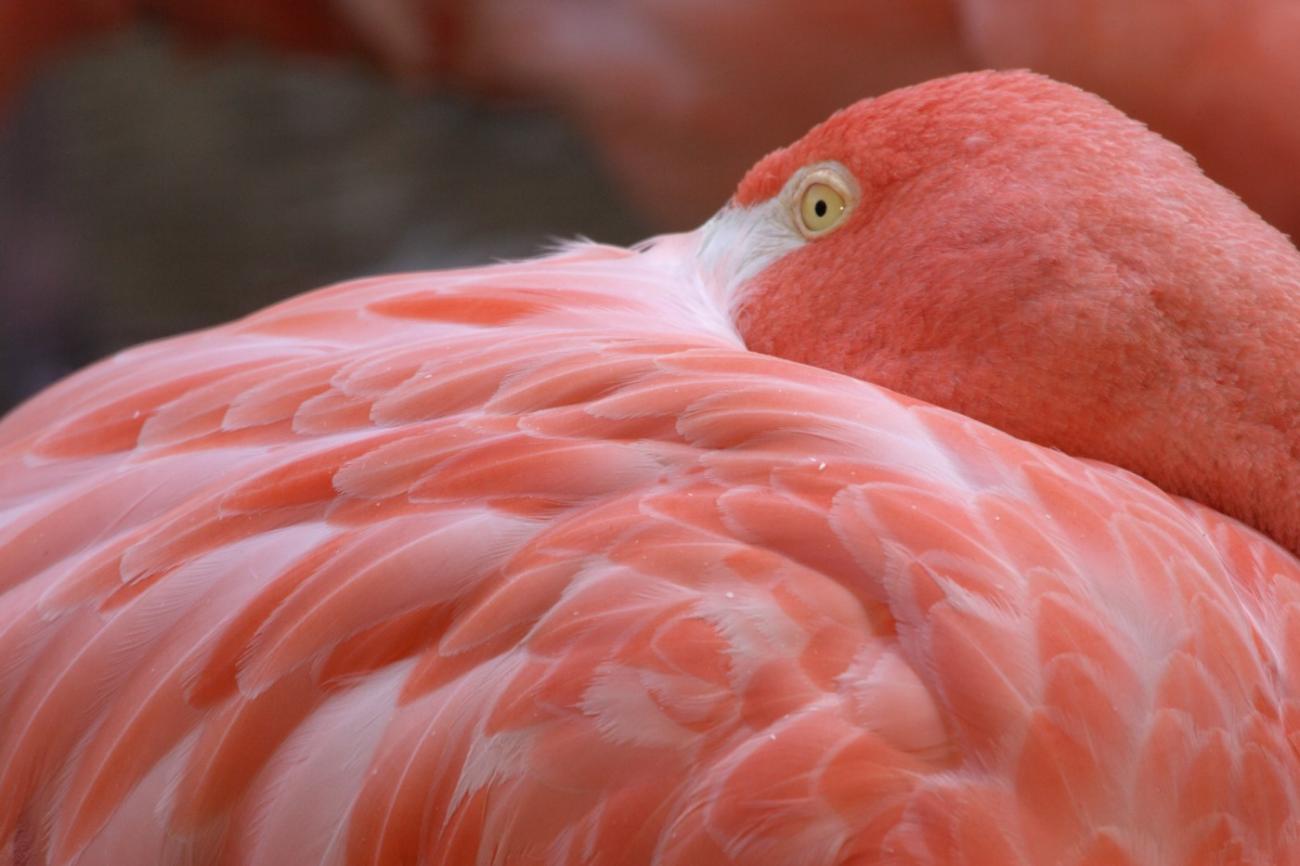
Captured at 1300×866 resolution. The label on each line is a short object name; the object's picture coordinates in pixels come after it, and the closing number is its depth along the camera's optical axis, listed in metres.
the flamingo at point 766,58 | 3.27
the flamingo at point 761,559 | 3.11
